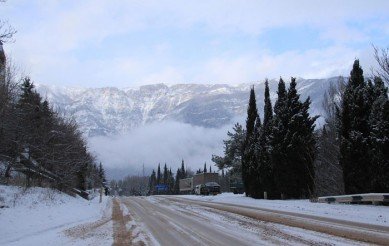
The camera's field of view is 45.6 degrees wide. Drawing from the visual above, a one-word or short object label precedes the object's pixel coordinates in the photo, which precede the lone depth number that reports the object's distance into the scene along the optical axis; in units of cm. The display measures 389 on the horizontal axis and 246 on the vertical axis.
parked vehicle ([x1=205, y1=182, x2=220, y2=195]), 7389
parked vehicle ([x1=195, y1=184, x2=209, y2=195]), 7486
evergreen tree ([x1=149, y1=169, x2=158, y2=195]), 19098
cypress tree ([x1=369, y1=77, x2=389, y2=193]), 2553
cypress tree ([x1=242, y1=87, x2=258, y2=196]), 4909
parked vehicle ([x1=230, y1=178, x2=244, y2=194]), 7306
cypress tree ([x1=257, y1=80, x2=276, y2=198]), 4256
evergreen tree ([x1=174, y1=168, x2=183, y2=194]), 14425
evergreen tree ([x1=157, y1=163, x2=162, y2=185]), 18682
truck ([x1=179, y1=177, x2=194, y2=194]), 9758
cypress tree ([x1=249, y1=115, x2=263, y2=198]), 4600
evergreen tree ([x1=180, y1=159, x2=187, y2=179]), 16645
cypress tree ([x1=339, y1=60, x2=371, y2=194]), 2764
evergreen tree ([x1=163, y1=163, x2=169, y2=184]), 17050
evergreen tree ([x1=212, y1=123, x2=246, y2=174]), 6538
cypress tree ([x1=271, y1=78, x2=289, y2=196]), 3859
